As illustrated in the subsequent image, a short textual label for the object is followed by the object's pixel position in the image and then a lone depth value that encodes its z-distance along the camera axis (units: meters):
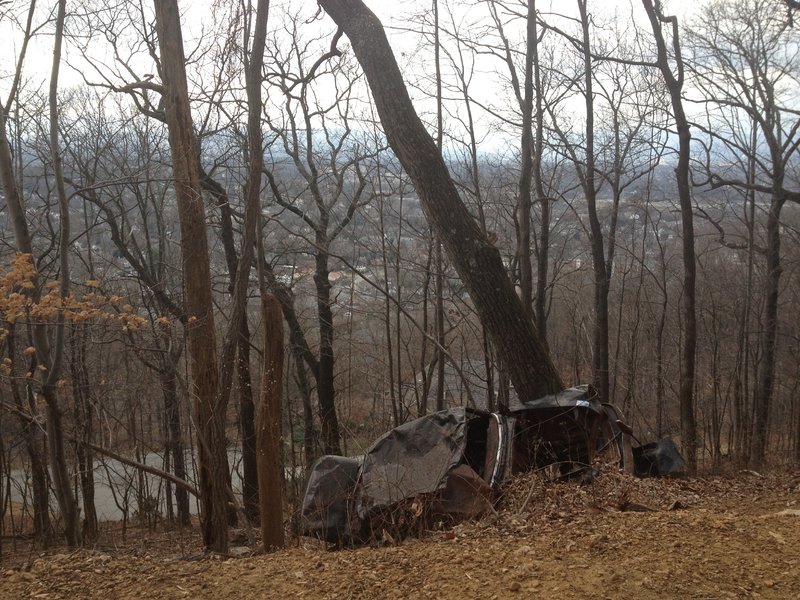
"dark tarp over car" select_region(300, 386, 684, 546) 5.56
